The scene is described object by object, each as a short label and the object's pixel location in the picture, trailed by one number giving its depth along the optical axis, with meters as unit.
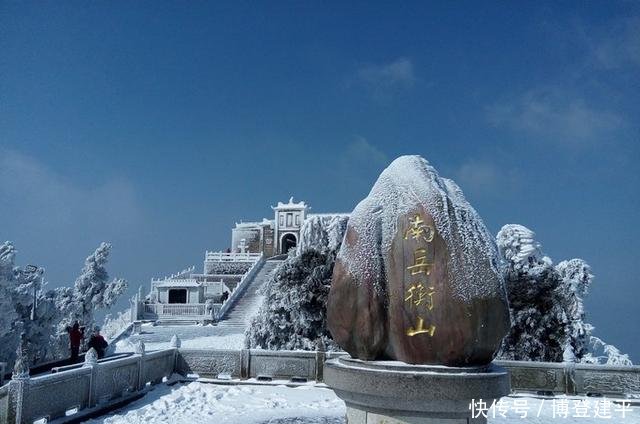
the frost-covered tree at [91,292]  28.16
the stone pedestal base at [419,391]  4.95
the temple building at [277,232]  58.22
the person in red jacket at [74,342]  15.42
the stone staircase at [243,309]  29.14
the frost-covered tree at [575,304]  16.39
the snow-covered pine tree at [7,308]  17.85
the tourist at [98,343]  15.16
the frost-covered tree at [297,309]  17.91
